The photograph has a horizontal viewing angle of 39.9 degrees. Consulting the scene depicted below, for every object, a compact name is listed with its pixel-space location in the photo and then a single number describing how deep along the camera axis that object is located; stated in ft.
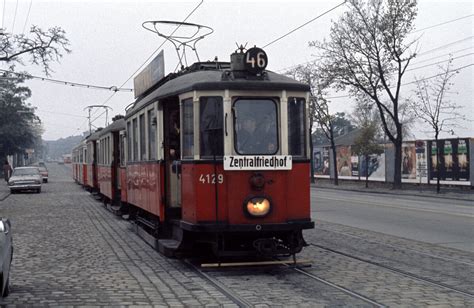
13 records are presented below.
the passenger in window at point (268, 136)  30.68
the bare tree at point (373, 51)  119.25
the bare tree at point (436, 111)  120.11
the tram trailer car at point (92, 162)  97.55
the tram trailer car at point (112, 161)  69.51
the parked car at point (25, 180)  118.01
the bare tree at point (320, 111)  155.22
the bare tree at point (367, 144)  132.26
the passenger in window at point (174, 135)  35.87
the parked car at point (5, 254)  23.03
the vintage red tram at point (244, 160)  29.94
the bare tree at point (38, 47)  105.50
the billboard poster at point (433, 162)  114.52
